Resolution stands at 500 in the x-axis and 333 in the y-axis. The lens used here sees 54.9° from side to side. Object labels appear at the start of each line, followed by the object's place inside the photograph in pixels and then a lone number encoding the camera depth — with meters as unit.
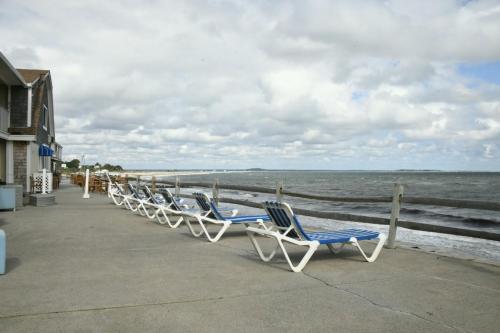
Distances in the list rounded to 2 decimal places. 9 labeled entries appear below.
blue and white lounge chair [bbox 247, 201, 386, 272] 5.89
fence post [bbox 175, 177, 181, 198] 15.49
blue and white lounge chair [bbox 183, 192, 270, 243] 8.02
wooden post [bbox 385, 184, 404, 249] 7.38
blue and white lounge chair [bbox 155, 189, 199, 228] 9.96
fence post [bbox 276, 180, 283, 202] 9.96
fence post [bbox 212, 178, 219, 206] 12.55
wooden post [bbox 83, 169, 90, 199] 20.60
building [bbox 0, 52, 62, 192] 18.50
